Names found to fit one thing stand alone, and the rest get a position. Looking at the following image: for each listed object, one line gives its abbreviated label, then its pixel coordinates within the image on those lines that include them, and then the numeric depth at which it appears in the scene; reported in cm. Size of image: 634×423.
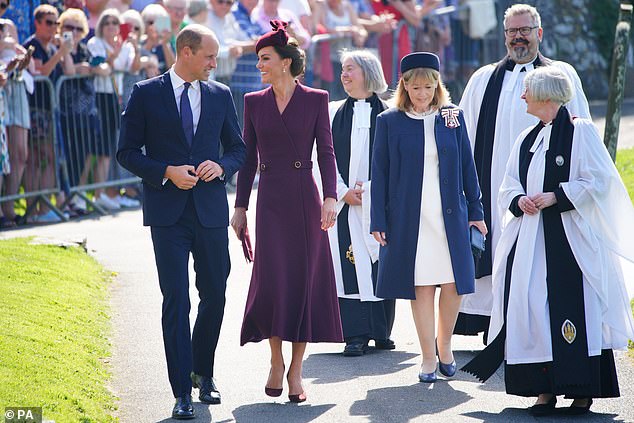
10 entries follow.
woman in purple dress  1577
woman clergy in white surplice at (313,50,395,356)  1912
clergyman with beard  1841
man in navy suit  1512
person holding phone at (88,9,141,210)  2958
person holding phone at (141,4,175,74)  3122
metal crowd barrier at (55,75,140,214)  2939
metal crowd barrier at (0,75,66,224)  2819
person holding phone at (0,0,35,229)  2652
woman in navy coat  1692
